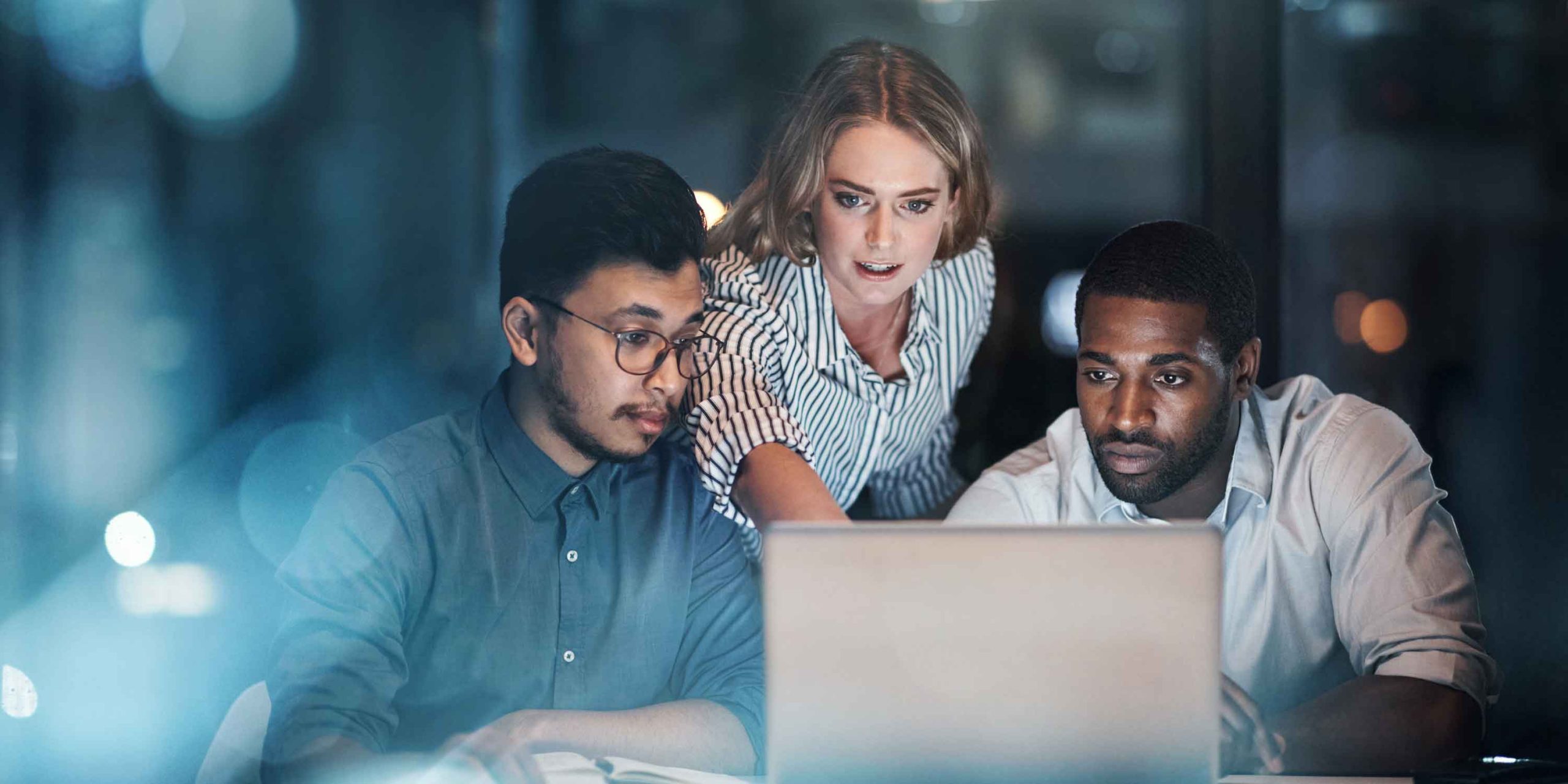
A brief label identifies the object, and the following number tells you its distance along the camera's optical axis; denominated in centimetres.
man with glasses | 198
